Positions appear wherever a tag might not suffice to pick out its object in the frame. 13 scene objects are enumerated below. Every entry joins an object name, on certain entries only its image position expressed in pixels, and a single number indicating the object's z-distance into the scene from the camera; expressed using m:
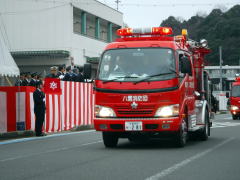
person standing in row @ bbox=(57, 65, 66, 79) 22.26
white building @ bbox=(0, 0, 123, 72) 40.88
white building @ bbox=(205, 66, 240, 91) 87.49
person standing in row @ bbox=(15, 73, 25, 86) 18.89
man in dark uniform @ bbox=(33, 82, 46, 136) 17.70
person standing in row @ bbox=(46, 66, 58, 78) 20.77
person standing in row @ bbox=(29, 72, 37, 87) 19.24
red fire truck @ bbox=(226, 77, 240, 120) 33.69
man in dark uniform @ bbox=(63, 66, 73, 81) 22.00
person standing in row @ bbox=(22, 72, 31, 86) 19.92
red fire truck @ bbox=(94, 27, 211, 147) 12.36
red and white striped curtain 17.92
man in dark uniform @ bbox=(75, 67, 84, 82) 22.76
